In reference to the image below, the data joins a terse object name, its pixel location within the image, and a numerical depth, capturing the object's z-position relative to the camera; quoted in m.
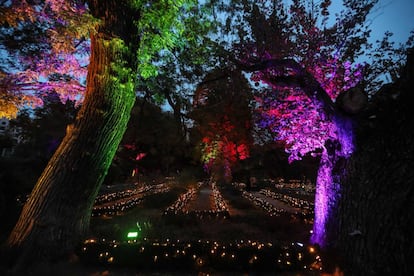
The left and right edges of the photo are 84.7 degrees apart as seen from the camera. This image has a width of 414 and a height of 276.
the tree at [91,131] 4.51
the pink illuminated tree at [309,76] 5.40
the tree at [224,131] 18.00
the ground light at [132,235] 5.18
